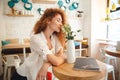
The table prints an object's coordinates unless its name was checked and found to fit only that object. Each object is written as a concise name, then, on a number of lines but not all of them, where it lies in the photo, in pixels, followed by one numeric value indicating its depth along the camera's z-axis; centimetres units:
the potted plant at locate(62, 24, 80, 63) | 123
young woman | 118
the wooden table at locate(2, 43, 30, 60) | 315
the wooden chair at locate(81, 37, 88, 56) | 408
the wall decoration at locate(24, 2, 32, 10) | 389
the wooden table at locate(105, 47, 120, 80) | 170
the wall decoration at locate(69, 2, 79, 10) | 431
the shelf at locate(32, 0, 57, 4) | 394
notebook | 104
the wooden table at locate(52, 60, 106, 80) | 92
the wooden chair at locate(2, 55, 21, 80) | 271
